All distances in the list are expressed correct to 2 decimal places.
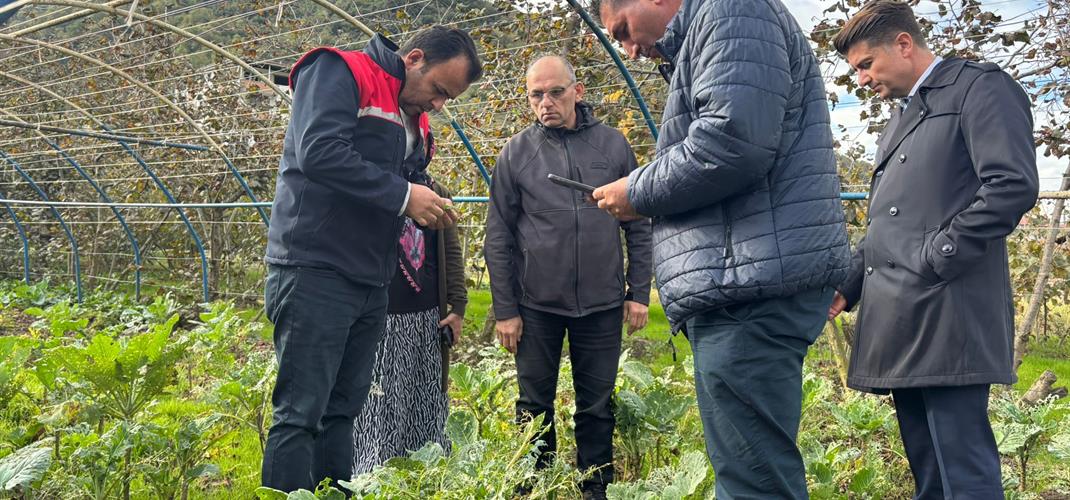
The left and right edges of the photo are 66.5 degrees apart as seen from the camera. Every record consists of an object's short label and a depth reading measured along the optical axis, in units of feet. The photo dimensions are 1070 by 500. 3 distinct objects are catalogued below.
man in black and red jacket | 7.28
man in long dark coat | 6.45
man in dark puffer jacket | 5.30
